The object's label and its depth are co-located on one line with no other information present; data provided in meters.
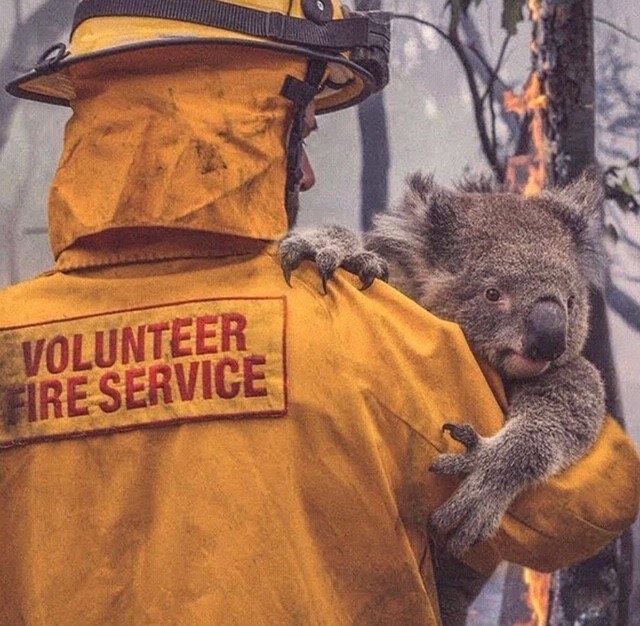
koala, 2.13
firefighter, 2.07
